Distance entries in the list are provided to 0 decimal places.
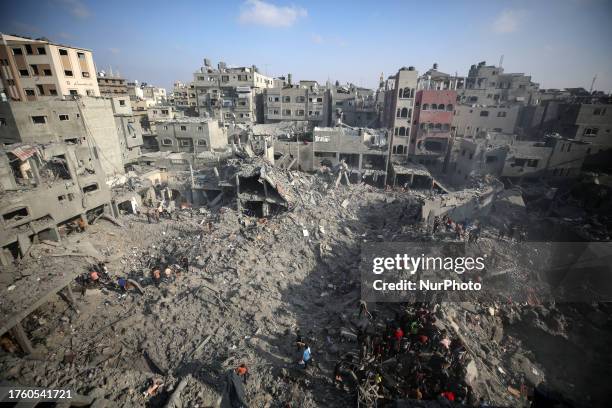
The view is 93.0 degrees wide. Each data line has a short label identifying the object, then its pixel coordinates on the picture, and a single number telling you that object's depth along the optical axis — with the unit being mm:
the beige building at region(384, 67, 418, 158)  35406
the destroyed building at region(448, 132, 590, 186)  31656
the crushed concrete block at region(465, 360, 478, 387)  10289
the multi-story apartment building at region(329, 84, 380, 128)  50969
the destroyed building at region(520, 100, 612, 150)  33656
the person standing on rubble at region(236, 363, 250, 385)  10934
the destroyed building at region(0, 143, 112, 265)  17266
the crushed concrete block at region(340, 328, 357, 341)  12719
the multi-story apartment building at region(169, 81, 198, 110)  67562
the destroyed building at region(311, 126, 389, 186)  34562
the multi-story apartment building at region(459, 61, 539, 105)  48094
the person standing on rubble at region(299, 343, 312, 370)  11062
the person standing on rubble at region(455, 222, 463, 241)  19338
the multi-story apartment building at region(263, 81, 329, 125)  49375
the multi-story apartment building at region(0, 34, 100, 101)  31594
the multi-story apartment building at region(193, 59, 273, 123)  52000
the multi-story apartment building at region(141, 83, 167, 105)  77250
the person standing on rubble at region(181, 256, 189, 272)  16948
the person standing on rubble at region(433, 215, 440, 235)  20700
